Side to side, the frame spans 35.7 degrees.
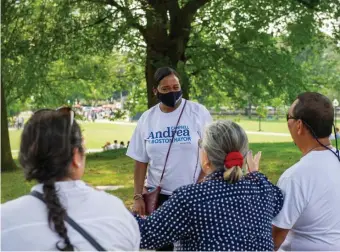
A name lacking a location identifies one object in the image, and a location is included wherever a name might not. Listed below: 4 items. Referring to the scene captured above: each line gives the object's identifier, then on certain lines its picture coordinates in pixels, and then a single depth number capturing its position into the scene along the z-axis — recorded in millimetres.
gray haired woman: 2262
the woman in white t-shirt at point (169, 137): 3713
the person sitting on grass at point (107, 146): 22764
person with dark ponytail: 1834
